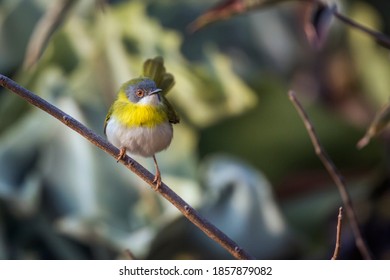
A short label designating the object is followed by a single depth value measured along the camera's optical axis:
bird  4.57
